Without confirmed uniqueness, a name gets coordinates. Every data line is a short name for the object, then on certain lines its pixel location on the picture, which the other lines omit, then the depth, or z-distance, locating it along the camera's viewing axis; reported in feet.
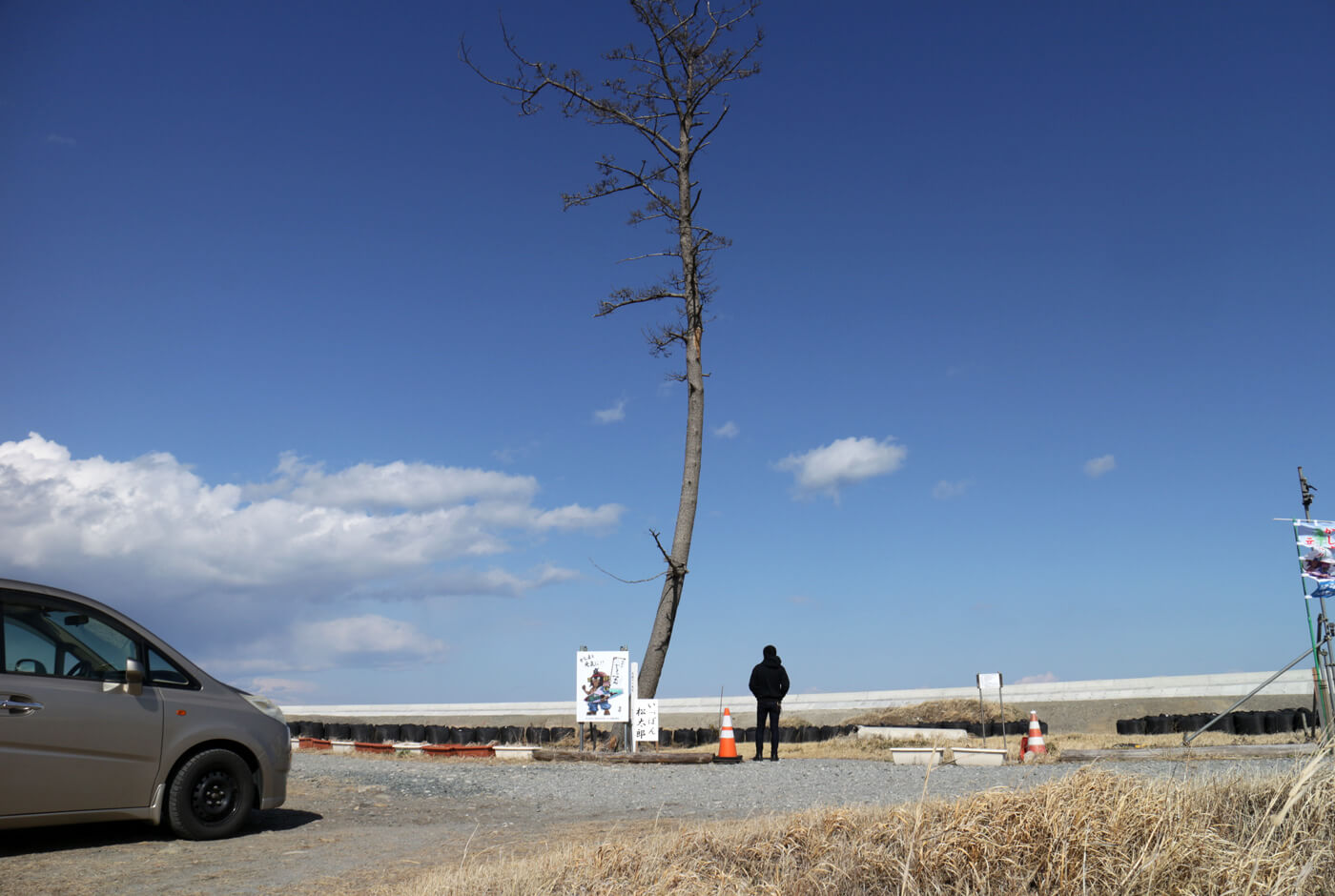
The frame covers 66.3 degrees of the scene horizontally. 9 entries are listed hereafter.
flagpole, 46.65
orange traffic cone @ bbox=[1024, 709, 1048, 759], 47.00
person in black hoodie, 51.93
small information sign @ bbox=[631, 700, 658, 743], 55.01
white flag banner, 48.47
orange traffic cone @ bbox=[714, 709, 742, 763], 49.83
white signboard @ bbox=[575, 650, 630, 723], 54.24
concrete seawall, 85.71
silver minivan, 23.89
